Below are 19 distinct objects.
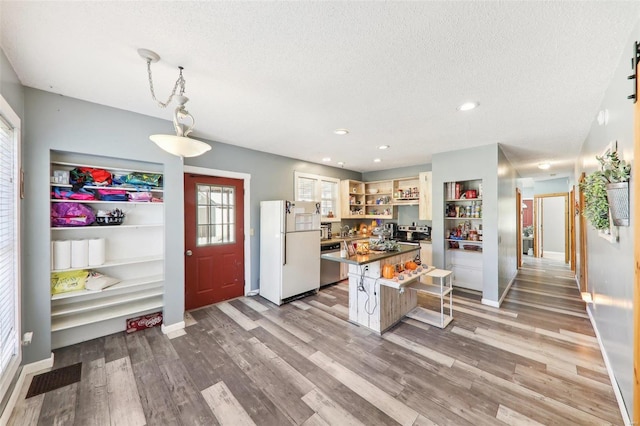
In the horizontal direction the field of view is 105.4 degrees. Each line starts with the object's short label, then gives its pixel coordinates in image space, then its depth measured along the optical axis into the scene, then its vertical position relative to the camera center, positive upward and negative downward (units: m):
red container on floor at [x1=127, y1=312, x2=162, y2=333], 2.89 -1.31
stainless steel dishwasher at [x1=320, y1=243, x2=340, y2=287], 4.73 -1.12
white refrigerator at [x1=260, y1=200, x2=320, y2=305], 3.85 -0.60
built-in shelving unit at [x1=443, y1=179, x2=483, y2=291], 4.33 -0.37
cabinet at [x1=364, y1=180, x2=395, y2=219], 5.90 +0.33
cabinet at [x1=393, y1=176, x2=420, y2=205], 5.41 +0.50
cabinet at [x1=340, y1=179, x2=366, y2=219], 5.79 +0.35
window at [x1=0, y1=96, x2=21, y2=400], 1.77 -0.25
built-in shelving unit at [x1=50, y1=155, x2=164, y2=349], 2.52 -0.67
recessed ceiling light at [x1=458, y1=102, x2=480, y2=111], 2.38 +1.06
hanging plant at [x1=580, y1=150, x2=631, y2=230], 1.47 +0.13
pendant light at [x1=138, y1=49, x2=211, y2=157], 1.76 +0.55
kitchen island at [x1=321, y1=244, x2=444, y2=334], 2.92 -1.01
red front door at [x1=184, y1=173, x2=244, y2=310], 3.57 -0.40
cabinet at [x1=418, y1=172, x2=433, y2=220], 4.86 +0.35
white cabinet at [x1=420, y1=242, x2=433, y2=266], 4.88 -0.81
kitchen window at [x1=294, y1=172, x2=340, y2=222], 5.05 +0.47
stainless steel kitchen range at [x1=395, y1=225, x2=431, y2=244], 5.32 -0.48
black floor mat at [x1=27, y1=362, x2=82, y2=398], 2.01 -1.43
